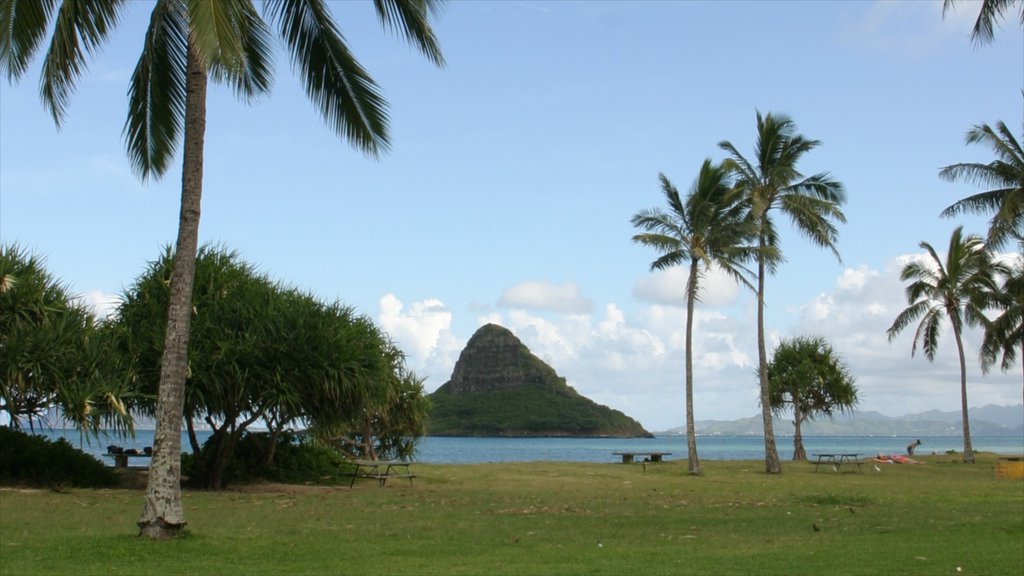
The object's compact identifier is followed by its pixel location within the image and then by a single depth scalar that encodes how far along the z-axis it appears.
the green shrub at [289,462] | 26.97
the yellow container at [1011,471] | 30.69
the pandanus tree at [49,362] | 22.77
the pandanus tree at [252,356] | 24.61
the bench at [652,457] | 42.72
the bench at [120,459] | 29.80
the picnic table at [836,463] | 36.76
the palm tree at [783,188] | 33.50
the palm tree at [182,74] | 12.35
